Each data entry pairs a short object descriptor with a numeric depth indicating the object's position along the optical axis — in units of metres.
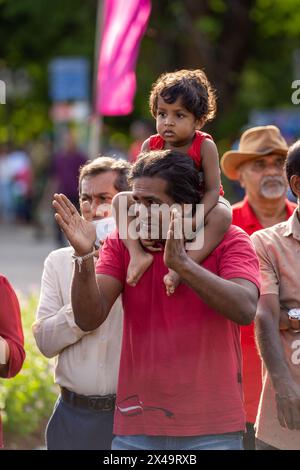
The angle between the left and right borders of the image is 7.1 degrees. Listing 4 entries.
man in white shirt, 10.11
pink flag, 25.09
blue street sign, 47.24
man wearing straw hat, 11.07
